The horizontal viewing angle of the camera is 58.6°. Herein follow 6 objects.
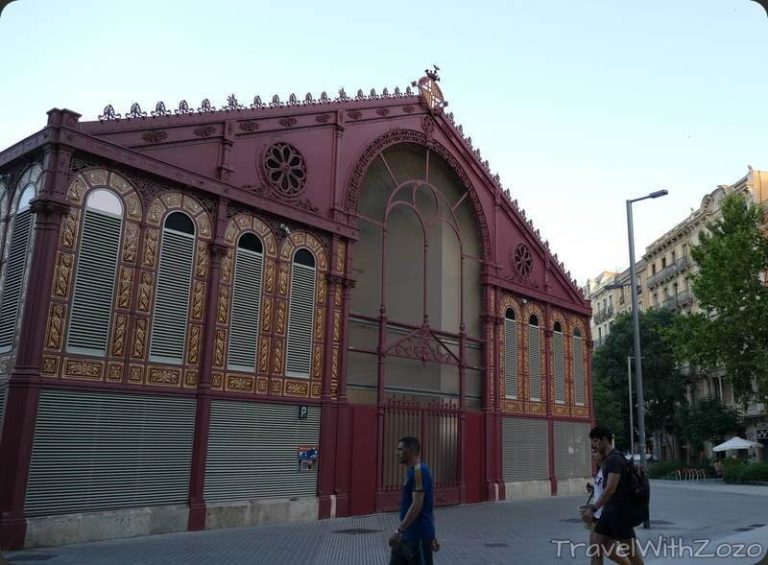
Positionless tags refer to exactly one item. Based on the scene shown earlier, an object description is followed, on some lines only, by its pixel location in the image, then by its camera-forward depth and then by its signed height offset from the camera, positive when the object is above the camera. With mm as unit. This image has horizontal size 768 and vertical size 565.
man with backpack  7500 -651
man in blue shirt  6863 -818
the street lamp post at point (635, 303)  19428 +4395
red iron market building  12406 +2709
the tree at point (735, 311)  34625 +7099
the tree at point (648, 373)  51594 +5913
